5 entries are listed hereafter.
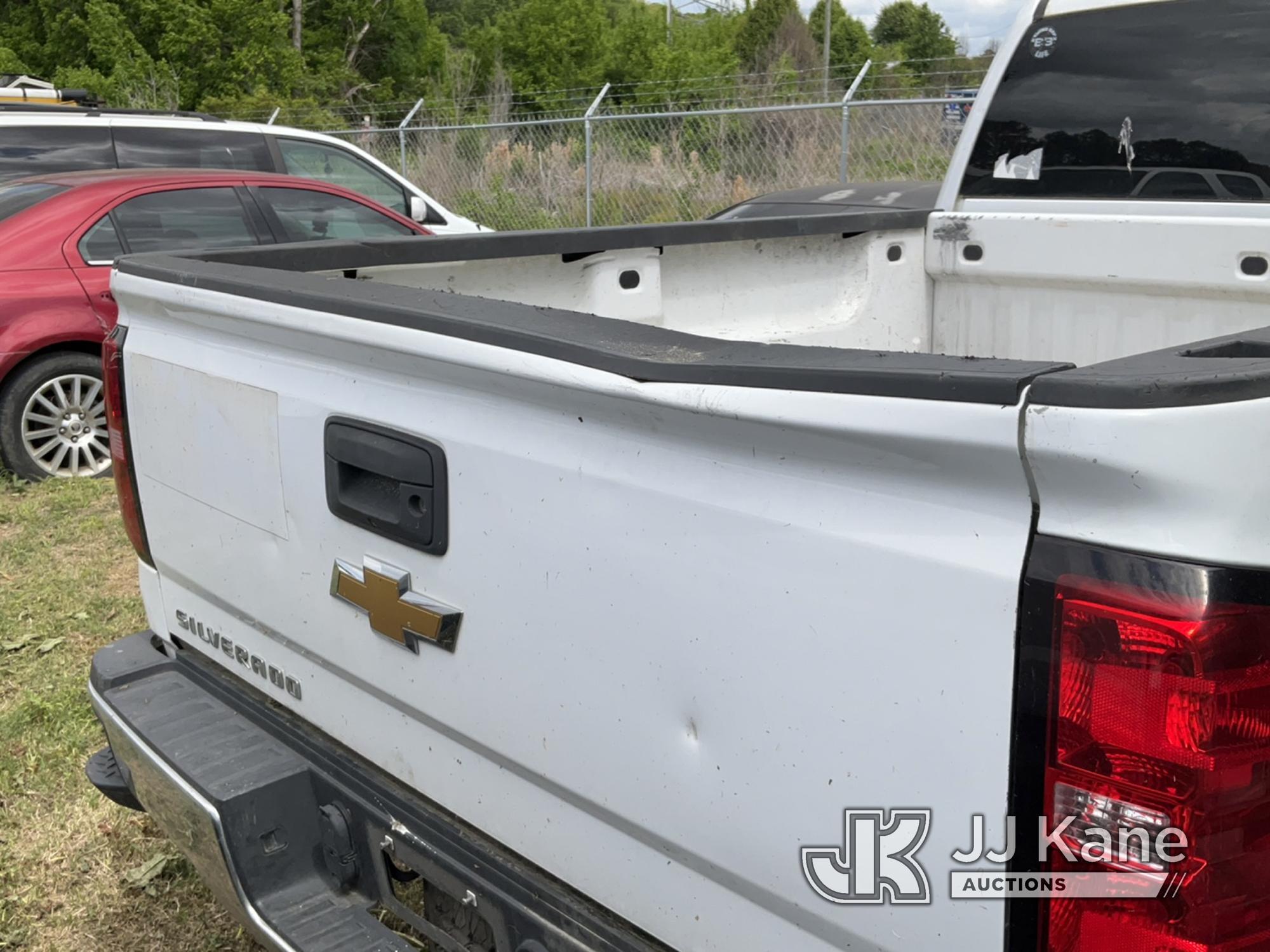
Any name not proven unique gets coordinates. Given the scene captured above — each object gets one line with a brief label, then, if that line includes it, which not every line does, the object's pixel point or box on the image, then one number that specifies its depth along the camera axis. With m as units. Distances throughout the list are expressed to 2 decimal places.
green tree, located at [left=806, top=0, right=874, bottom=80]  58.62
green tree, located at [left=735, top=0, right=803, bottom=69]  54.81
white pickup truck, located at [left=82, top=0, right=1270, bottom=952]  1.09
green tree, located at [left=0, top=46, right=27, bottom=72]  29.64
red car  6.21
